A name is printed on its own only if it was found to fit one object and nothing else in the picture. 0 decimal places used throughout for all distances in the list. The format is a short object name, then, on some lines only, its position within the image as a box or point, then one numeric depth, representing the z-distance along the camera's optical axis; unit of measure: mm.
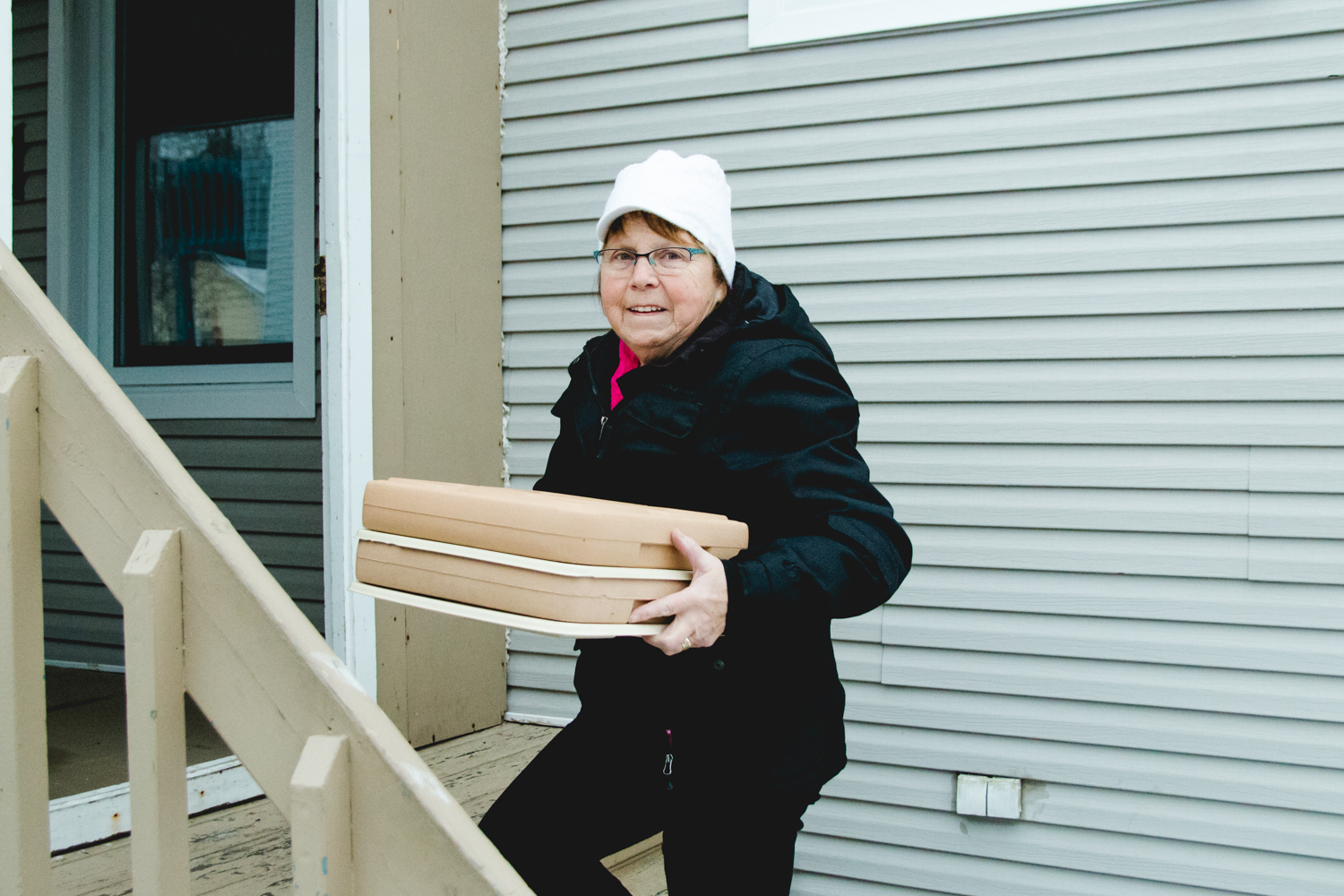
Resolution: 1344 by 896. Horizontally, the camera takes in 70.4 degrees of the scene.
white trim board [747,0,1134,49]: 2797
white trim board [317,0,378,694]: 2793
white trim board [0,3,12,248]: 1930
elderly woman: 1375
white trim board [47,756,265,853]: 2162
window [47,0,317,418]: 4062
